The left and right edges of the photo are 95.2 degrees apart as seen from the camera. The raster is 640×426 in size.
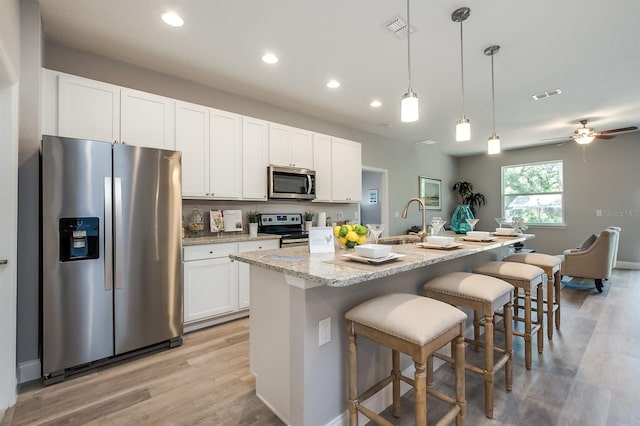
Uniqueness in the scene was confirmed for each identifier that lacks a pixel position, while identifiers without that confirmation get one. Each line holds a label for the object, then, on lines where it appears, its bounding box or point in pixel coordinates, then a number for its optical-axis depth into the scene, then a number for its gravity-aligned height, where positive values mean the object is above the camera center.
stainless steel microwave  3.78 +0.45
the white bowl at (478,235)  2.59 -0.19
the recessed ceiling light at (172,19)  2.27 +1.58
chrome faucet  2.36 -0.14
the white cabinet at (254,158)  3.56 +0.73
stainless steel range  3.73 -0.15
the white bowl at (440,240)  2.01 -0.18
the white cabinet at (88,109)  2.42 +0.95
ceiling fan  4.59 +1.25
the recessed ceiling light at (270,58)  2.86 +1.58
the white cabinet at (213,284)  2.85 -0.70
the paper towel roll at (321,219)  4.64 -0.05
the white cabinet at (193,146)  3.07 +0.77
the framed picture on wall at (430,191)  6.90 +0.57
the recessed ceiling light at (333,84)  3.45 +1.59
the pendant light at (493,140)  2.74 +0.73
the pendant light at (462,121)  2.23 +0.77
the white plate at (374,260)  1.44 -0.22
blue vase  3.01 -0.06
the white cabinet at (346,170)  4.59 +0.74
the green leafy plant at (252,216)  3.74 +0.01
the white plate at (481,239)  2.51 -0.22
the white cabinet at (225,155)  3.29 +0.72
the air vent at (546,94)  3.73 +1.56
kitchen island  1.41 -0.59
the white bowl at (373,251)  1.46 -0.18
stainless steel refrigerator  2.04 -0.26
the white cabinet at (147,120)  2.73 +0.96
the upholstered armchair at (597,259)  4.18 -0.69
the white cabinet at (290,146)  3.83 +0.96
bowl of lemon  1.93 -0.13
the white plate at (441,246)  2.00 -0.22
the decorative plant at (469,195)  7.73 +0.50
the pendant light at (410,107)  1.90 +0.71
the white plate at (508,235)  2.95 -0.22
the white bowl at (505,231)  2.99 -0.18
